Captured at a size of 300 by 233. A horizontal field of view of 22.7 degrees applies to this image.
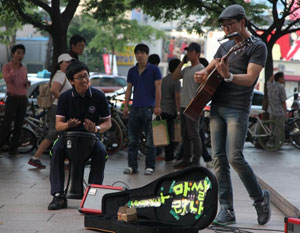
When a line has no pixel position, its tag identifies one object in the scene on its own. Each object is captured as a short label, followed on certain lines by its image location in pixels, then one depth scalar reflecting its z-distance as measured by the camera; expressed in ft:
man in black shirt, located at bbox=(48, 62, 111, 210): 24.06
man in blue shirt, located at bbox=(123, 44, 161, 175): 34.71
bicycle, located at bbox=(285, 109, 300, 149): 54.54
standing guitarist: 20.86
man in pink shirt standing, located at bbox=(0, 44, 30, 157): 40.52
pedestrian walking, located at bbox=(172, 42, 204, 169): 36.17
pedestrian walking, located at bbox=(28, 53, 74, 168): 33.88
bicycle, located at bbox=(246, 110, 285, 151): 51.96
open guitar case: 17.79
